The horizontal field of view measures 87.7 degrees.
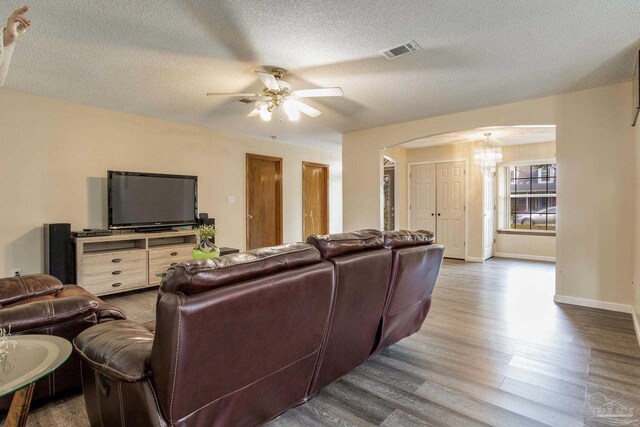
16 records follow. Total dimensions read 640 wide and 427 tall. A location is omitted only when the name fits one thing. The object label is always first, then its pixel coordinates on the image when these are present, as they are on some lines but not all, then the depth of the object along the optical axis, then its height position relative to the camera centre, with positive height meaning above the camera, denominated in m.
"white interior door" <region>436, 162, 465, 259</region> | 6.75 +0.04
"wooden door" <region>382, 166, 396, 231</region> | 7.88 +0.32
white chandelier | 5.61 +0.90
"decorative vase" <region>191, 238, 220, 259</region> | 3.27 -0.40
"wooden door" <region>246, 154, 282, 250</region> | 6.12 +0.17
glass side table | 1.10 -0.55
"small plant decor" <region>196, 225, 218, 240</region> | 3.43 -0.24
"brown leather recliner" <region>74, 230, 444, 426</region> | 1.17 -0.55
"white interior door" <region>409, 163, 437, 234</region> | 7.10 +0.26
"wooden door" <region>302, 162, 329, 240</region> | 7.11 +0.24
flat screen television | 4.20 +0.14
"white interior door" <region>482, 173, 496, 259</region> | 6.58 -0.15
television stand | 3.84 -0.61
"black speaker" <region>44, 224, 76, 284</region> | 3.67 -0.47
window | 6.84 +0.25
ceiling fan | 2.93 +1.06
